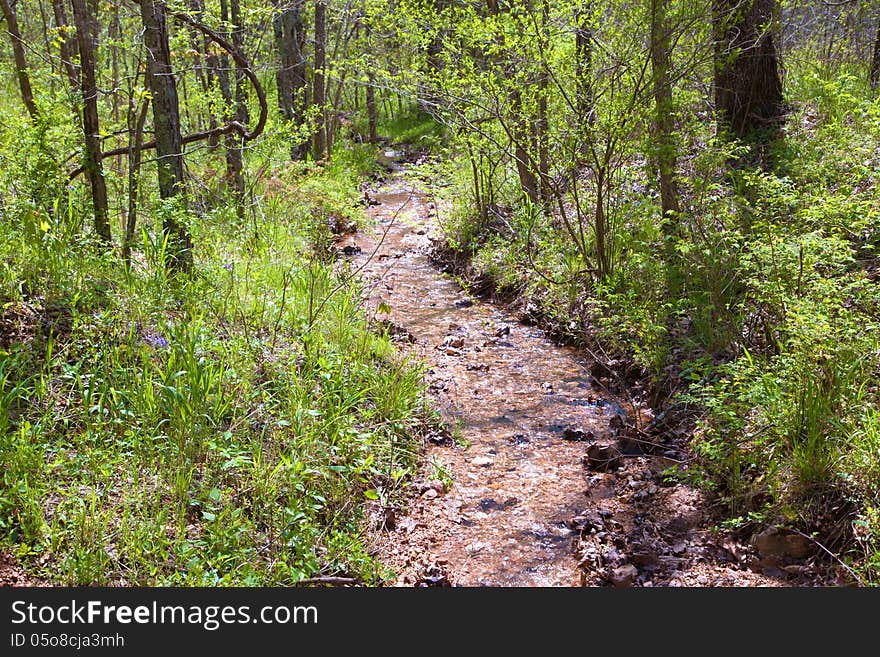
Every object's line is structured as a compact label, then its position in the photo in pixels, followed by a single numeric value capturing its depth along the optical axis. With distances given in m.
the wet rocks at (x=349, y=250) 10.40
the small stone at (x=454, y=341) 7.08
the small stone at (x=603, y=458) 4.77
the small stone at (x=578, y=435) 5.20
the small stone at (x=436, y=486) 4.49
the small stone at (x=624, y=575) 3.51
